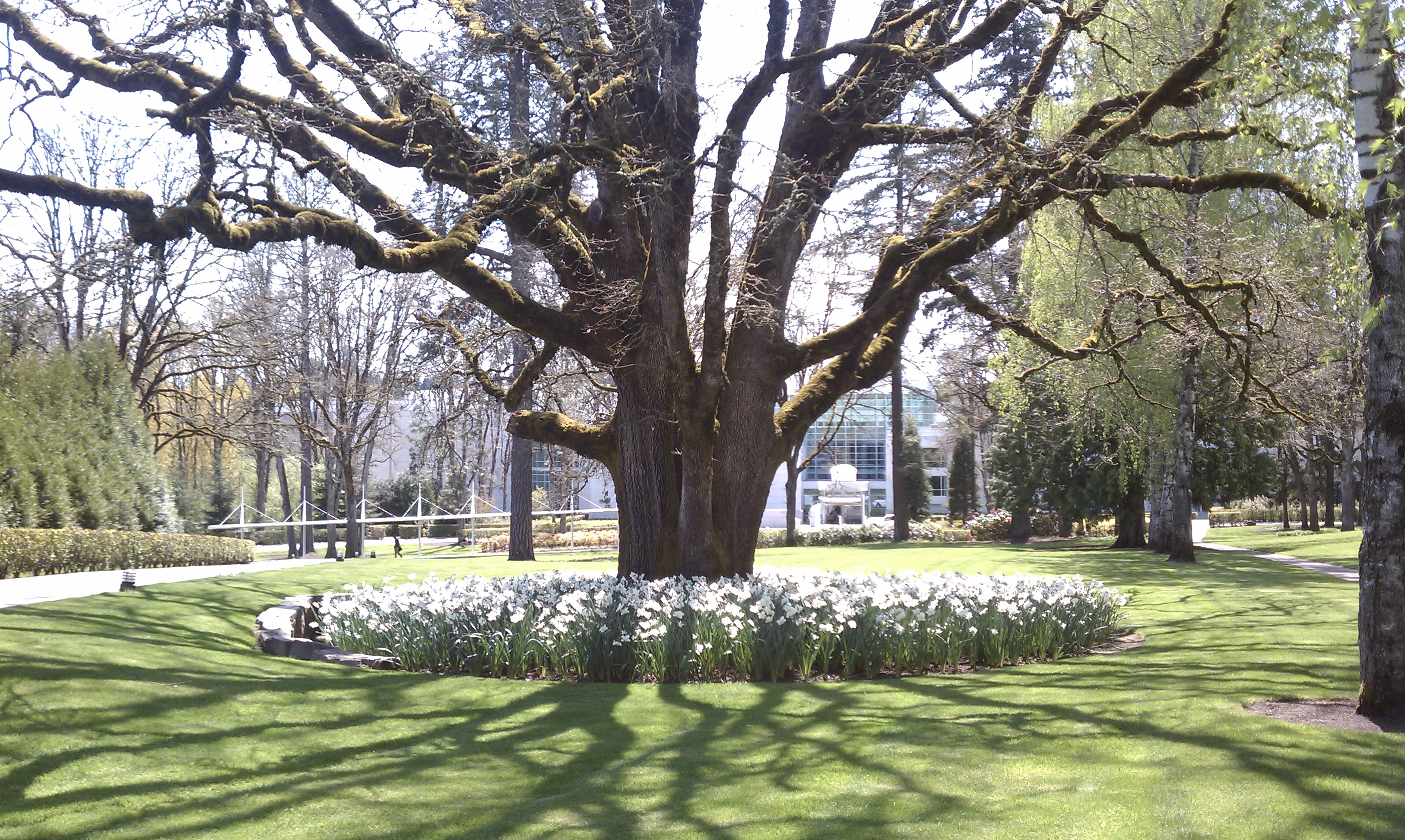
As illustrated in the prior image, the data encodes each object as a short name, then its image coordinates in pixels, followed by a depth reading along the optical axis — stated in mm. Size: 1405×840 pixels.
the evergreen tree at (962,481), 38750
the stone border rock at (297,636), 8922
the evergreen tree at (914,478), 42062
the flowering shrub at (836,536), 30734
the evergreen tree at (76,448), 15672
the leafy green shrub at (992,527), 31375
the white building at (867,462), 52562
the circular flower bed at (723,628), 8000
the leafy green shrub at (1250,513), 45938
